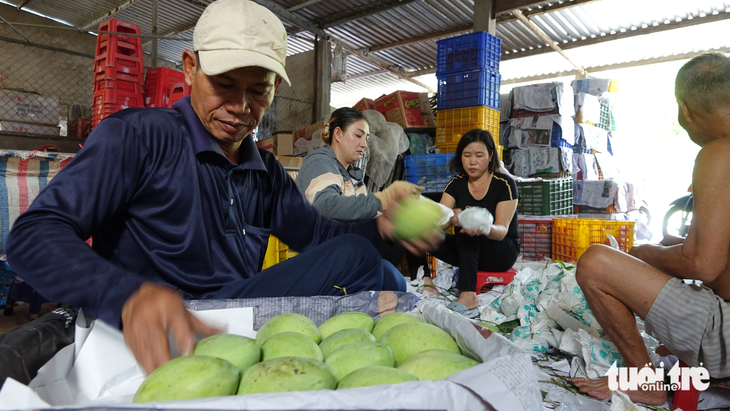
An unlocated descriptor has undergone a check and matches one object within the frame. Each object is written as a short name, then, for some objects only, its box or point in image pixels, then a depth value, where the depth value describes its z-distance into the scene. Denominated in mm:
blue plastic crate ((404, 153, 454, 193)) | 5258
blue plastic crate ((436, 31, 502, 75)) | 5574
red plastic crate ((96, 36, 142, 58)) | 4488
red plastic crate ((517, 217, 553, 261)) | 5000
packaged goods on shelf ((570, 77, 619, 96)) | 7582
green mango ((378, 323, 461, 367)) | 880
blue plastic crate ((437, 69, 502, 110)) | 5496
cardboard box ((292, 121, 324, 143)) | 6191
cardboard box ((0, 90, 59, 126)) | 6004
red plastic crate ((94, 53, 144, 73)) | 4496
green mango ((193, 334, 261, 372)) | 788
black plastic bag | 713
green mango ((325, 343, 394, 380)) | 789
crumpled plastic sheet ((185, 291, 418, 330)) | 1088
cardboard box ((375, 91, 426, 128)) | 6211
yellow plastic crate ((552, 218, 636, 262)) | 4184
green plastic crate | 5449
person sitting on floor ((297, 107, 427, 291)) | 2549
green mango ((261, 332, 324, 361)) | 820
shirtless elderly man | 1578
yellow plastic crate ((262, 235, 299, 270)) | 3468
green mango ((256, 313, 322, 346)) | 958
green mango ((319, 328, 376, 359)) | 899
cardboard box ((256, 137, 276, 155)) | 6695
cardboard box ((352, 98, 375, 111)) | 6676
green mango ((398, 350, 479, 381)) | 740
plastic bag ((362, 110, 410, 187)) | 5176
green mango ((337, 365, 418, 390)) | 665
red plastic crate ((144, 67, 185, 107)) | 4797
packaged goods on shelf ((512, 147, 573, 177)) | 6680
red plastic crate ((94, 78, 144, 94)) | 4488
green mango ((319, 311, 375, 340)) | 1030
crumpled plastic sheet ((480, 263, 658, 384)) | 2051
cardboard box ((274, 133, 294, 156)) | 6625
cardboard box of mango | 547
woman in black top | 3553
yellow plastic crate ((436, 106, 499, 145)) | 5504
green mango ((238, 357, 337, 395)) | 663
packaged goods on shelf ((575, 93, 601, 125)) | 7188
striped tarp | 3021
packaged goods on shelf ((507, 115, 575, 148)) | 6648
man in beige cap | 862
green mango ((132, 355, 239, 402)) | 642
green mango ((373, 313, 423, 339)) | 1030
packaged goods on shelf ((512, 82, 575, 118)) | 6496
